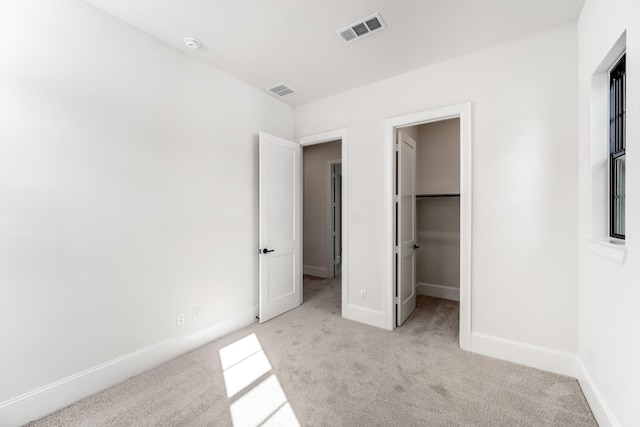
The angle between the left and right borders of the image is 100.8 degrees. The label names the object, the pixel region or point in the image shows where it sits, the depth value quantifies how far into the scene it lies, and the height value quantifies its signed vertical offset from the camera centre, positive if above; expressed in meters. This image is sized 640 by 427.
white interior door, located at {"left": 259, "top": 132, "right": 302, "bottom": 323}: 3.17 -0.17
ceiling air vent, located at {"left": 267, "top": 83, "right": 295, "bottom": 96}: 3.19 +1.52
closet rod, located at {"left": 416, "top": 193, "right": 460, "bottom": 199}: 3.78 +0.26
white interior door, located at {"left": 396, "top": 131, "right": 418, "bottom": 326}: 3.08 -0.19
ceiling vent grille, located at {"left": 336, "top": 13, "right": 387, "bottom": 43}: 2.09 +1.52
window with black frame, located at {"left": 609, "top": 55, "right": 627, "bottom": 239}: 1.64 +0.42
